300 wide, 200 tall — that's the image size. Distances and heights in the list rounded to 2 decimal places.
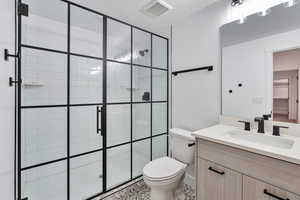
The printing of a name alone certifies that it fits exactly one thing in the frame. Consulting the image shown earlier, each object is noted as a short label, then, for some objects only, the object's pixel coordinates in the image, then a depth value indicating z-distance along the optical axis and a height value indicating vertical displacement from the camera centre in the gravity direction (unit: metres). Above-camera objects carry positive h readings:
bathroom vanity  0.84 -0.45
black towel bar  1.80 +0.40
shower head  2.23 +0.72
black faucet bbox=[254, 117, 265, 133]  1.33 -0.23
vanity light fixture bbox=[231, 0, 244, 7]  1.52 +1.01
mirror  1.25 +0.33
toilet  1.44 -0.75
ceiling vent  1.67 +1.09
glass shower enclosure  1.40 -0.03
